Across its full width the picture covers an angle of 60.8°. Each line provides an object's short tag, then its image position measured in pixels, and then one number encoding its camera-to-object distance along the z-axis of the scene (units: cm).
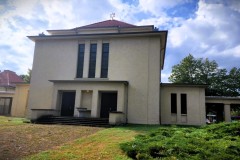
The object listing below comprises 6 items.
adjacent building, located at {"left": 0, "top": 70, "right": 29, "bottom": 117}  2577
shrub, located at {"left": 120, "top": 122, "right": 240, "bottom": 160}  534
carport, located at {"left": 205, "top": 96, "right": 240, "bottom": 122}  2223
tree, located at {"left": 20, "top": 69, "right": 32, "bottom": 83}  4841
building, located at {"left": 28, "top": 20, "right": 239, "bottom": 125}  1926
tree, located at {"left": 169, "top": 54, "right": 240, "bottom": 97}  3981
